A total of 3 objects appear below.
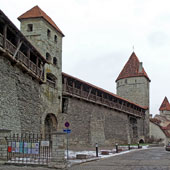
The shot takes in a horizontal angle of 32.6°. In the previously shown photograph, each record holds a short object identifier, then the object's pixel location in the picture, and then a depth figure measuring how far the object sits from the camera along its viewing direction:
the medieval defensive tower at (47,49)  20.56
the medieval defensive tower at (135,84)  44.72
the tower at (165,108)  68.91
